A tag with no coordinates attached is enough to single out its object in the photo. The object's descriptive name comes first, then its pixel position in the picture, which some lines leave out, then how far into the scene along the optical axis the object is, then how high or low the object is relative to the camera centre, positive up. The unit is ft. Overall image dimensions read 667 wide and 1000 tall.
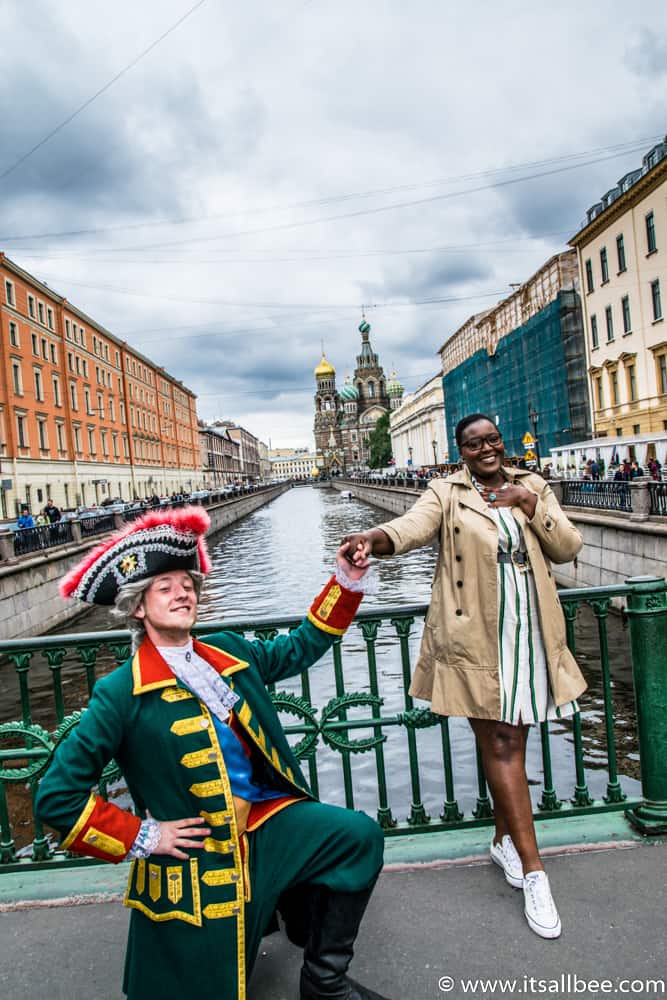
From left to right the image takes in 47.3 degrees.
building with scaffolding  126.71 +21.92
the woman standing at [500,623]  9.16 -1.79
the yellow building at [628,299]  98.32 +23.35
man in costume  6.84 -2.86
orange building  118.62 +20.24
